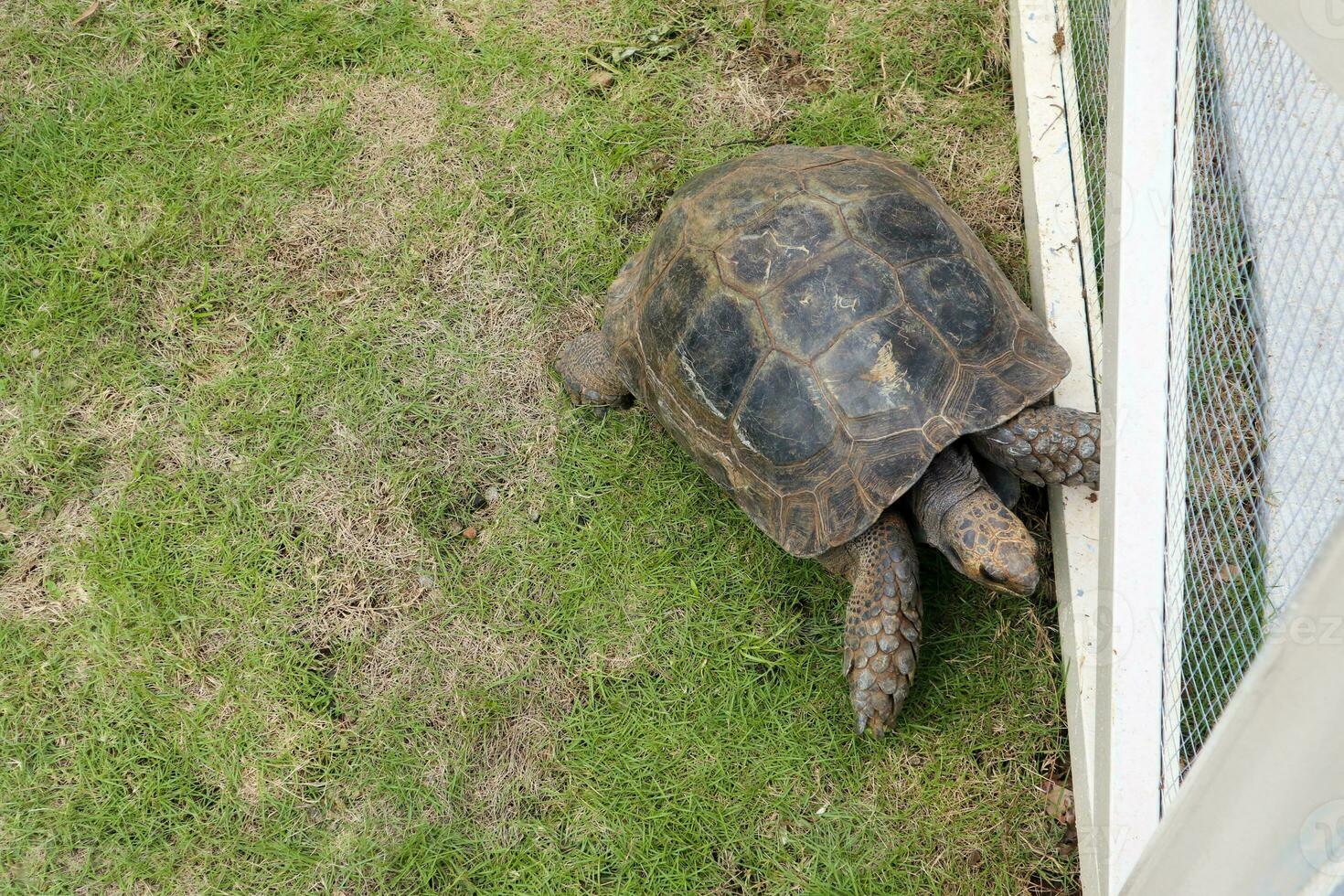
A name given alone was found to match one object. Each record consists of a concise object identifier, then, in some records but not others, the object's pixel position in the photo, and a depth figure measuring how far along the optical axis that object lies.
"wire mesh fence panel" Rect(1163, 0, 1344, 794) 1.04
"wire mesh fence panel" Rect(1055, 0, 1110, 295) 1.40
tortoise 1.28
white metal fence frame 1.06
